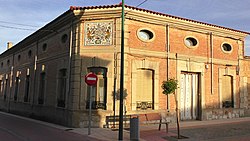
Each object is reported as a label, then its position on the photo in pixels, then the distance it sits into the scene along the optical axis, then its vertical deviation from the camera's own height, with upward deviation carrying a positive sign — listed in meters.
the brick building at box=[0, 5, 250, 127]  13.08 +1.55
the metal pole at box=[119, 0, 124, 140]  9.14 -0.36
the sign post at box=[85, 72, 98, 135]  10.04 +0.48
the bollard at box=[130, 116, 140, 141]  9.05 -1.48
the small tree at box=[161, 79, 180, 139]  10.16 +0.21
